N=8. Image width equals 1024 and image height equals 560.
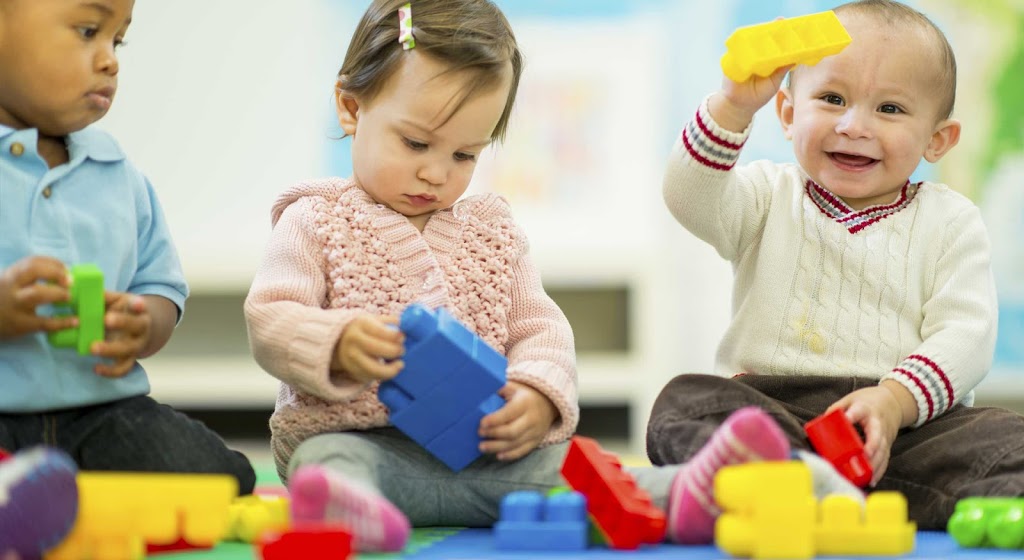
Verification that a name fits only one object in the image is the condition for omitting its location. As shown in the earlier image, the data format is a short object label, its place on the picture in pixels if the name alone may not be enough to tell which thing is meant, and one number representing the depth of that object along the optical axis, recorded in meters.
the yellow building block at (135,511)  1.43
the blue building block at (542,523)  1.53
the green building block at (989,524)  1.55
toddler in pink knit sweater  1.65
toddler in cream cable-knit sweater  1.75
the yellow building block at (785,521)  1.47
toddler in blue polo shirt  1.63
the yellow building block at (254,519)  1.58
